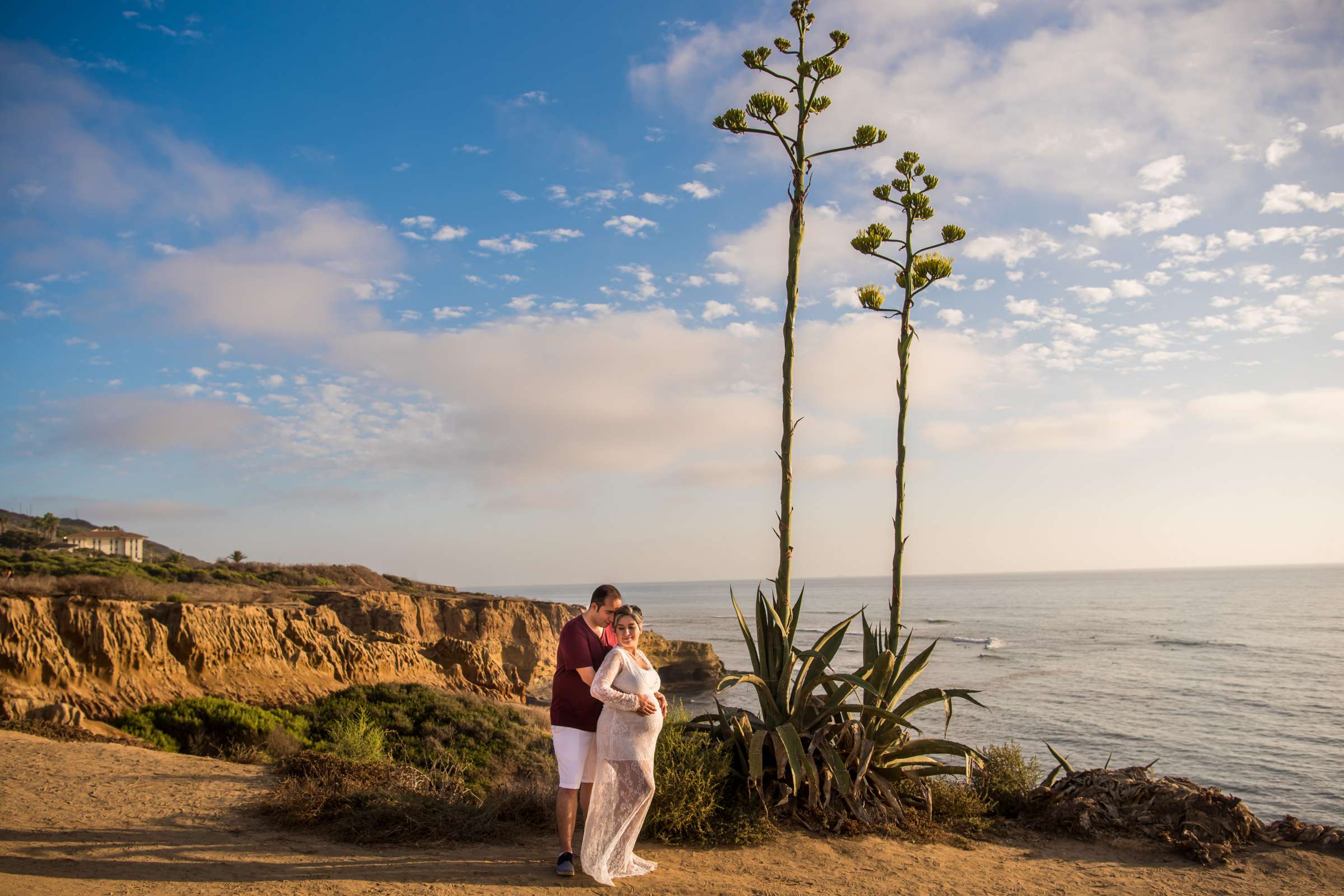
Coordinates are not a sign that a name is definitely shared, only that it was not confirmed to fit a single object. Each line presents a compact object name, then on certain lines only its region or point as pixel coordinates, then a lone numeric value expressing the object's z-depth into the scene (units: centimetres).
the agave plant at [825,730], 573
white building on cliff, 5028
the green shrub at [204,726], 972
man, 461
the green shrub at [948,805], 605
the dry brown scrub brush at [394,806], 538
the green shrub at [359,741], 757
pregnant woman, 448
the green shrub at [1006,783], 664
